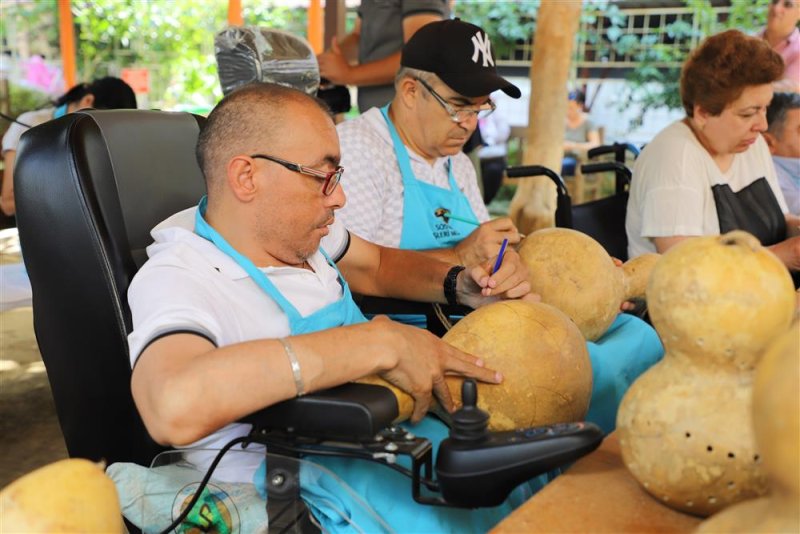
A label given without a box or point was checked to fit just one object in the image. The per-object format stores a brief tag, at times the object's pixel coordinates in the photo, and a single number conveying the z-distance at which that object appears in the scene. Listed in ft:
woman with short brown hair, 9.57
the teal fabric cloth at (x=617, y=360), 5.43
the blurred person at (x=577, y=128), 29.17
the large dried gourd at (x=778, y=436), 2.51
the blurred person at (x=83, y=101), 13.33
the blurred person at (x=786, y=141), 12.82
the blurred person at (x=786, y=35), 16.96
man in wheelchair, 4.22
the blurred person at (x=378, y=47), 11.56
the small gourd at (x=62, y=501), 3.02
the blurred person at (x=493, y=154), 29.17
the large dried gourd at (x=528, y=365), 4.65
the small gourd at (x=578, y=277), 6.10
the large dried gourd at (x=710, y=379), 3.22
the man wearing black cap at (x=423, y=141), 8.08
